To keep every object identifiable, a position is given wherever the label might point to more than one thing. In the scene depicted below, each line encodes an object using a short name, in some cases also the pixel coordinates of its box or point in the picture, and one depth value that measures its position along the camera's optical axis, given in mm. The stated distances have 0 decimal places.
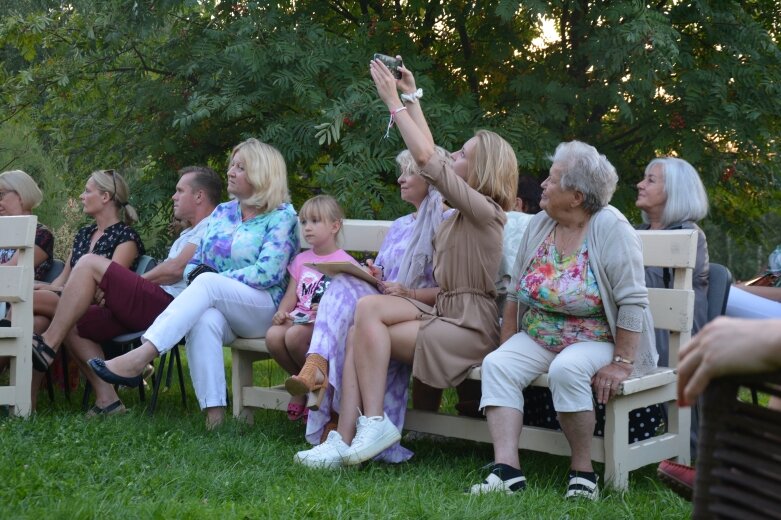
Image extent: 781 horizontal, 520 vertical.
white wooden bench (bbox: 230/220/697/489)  4055
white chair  5293
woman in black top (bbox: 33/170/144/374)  6020
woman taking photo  4328
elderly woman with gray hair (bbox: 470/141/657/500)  3965
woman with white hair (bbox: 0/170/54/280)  6777
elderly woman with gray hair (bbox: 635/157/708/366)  4816
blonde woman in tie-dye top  5109
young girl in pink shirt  5047
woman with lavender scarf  4664
